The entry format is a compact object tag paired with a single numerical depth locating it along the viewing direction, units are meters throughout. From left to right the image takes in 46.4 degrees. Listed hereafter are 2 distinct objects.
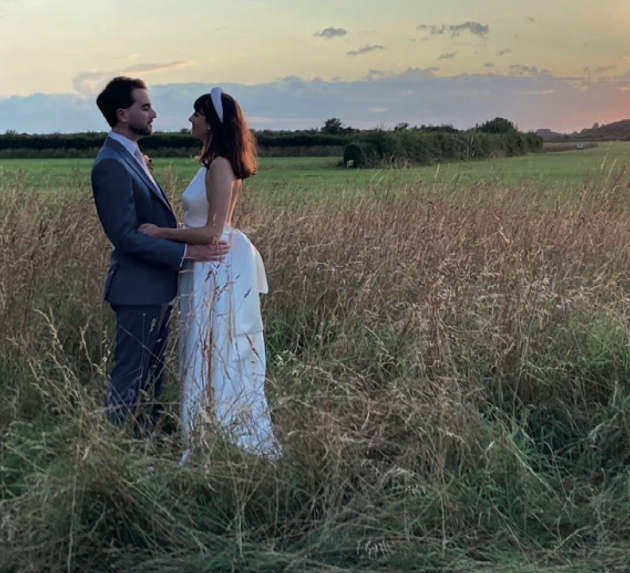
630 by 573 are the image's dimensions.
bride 3.69
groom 3.57
